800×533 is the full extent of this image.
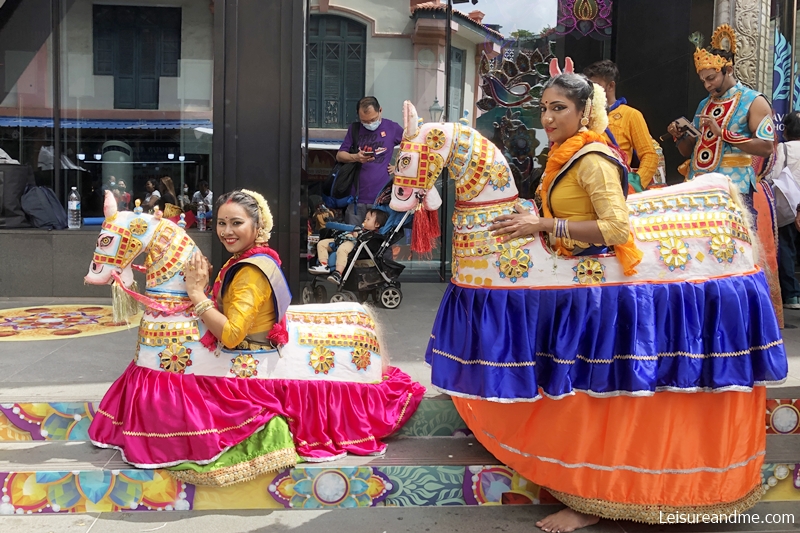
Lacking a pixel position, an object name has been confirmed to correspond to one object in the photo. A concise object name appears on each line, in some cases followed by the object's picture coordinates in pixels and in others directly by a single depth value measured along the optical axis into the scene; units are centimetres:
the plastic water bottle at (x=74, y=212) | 793
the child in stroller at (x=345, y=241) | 663
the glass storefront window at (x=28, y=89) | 827
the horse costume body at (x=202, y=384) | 337
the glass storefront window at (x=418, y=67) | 882
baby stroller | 665
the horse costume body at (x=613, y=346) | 311
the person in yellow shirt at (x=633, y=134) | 482
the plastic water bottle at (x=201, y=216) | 749
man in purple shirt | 748
